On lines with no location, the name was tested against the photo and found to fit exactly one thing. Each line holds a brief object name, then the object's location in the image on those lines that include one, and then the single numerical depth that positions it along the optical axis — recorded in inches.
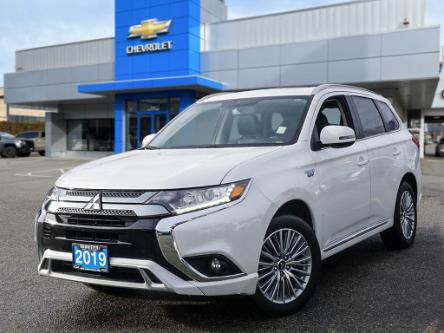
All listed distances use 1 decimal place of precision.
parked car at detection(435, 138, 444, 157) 1387.4
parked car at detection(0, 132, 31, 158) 1168.2
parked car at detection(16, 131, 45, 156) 1264.8
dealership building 752.3
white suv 121.4
